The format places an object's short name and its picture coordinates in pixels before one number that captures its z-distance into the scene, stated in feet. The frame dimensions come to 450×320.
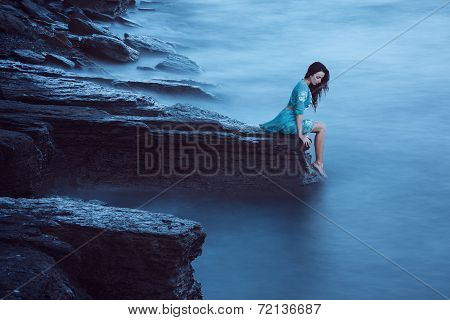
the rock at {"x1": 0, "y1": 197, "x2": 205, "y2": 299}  18.38
